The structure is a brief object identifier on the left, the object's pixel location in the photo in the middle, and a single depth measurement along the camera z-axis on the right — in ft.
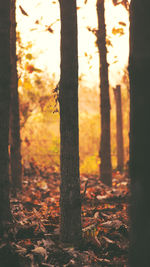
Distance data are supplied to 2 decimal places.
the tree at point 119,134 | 51.72
